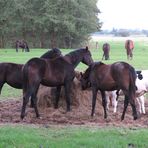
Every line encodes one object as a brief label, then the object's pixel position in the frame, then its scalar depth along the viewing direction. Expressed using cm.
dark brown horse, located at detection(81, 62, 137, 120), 1120
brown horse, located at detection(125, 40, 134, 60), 4075
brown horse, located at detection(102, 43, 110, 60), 3981
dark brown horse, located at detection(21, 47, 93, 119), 1143
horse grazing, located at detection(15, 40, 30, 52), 6220
